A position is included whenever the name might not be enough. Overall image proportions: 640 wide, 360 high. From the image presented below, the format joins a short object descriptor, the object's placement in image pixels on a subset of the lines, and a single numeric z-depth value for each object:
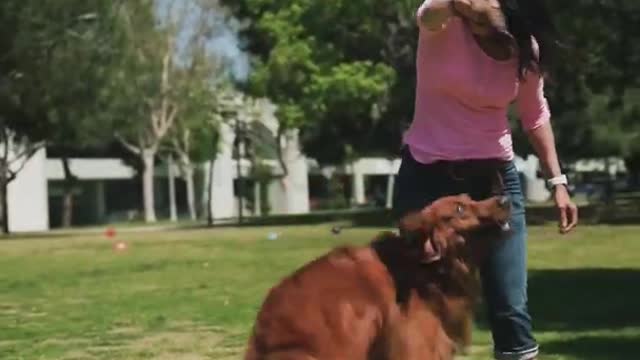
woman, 5.04
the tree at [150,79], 57.47
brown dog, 4.69
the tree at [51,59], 45.84
